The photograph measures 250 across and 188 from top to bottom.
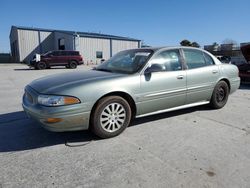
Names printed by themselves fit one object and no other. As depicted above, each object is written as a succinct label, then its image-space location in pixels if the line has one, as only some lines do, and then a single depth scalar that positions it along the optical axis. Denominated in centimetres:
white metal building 2898
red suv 1890
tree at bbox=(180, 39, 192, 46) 5395
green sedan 304
